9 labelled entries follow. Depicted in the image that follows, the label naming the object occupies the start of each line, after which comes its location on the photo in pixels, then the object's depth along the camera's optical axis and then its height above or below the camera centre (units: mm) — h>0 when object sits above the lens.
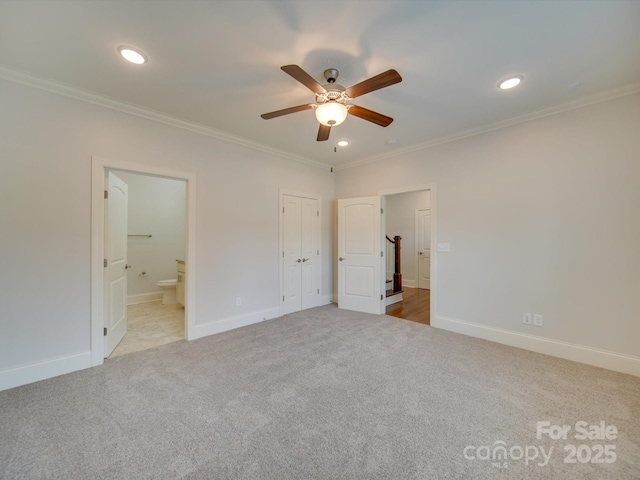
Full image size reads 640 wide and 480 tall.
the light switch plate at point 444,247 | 3664 -104
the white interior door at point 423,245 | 6686 -137
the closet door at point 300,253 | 4375 -247
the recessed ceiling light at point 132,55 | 1954 +1447
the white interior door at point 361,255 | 4398 -269
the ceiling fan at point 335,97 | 1800 +1139
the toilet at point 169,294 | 5027 -1105
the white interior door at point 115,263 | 2762 -287
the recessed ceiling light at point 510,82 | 2316 +1464
